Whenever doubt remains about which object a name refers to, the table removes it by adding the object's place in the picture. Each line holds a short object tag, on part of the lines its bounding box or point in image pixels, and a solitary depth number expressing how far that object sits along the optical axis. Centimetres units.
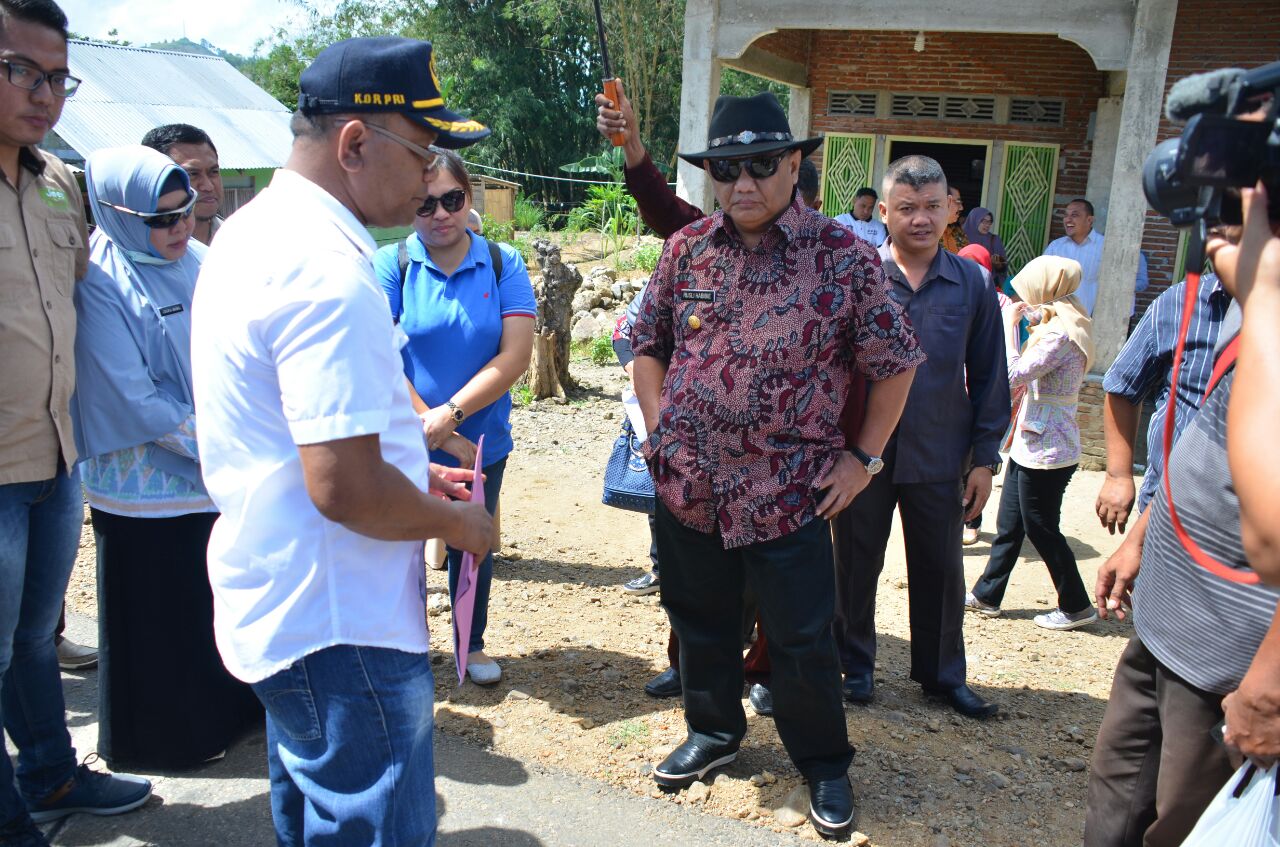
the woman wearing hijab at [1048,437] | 466
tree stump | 851
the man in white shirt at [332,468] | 166
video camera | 149
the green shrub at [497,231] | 1842
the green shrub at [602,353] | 1047
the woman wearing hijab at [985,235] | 994
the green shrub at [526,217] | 2078
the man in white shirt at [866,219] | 966
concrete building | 742
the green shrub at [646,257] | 1562
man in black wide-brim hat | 277
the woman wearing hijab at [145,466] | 293
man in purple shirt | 359
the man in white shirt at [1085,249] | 864
